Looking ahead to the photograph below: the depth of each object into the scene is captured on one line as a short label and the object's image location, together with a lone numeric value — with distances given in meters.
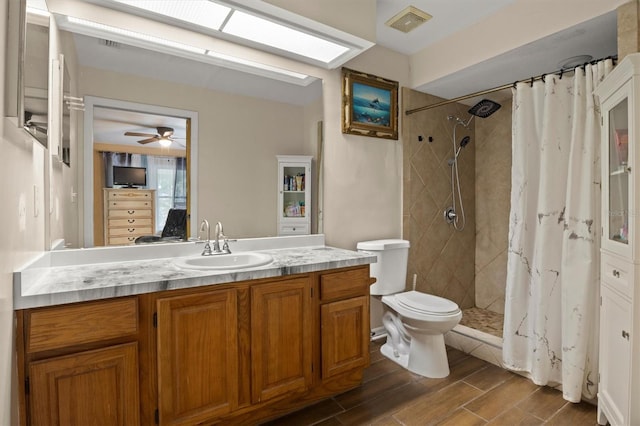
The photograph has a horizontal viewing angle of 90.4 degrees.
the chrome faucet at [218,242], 1.99
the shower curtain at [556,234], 1.89
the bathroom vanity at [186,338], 1.18
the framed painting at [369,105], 2.57
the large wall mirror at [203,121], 1.70
